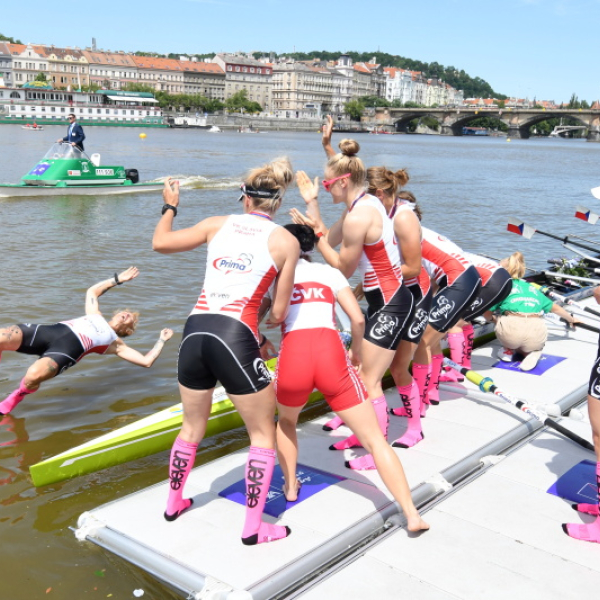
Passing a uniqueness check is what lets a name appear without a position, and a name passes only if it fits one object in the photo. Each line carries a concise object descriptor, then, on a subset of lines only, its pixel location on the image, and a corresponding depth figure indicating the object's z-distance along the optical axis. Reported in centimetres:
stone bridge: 11581
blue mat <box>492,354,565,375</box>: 758
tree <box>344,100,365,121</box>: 15662
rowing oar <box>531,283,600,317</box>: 948
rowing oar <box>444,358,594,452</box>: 554
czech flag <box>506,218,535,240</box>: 1066
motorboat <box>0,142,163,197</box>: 2209
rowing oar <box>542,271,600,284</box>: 1103
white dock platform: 369
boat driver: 2181
